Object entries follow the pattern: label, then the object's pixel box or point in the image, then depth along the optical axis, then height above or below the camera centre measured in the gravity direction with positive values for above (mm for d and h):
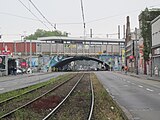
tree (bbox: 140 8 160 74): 59812 +7514
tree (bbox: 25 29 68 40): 167750 +17278
